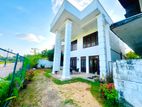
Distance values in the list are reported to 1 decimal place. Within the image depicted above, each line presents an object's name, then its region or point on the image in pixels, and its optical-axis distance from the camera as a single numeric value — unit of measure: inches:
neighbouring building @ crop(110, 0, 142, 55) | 70.2
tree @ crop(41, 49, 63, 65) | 697.7
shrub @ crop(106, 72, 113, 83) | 208.2
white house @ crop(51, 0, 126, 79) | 264.7
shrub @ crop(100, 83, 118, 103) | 114.5
